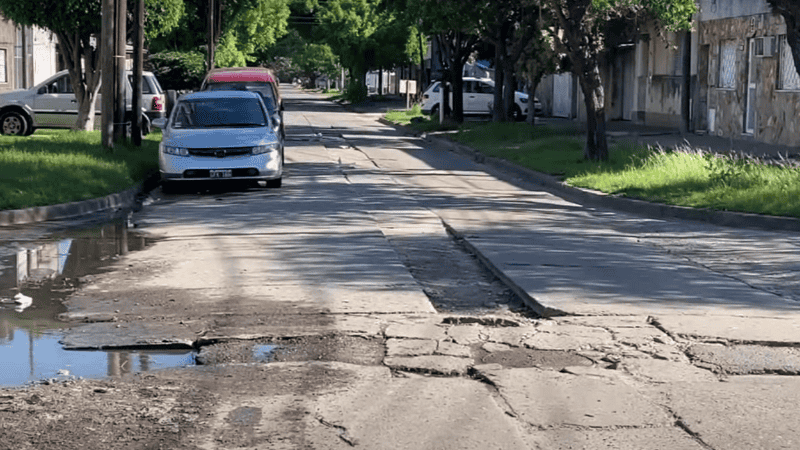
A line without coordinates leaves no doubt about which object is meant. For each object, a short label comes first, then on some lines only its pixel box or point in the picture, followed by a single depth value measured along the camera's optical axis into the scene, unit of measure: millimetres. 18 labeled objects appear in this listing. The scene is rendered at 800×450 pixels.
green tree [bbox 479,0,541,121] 33094
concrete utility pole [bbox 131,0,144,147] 23422
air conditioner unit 29127
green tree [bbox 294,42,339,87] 106044
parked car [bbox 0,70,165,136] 29656
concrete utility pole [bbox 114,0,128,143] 21656
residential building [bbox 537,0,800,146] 28672
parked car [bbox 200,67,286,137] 26523
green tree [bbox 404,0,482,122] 33031
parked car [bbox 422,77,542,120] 46656
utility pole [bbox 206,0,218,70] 42625
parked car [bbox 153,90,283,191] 17797
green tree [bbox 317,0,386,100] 71938
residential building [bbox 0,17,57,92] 43312
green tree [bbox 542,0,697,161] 22562
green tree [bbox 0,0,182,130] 28438
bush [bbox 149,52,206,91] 47969
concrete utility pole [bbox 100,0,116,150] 21219
